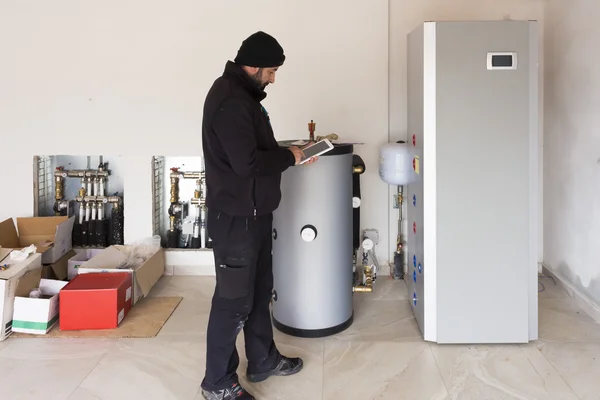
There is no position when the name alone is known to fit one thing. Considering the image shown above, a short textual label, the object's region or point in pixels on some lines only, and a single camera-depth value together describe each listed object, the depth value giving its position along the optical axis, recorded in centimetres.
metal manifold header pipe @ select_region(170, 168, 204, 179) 406
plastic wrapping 372
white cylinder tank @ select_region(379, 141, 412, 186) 324
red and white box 300
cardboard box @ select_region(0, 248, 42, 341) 291
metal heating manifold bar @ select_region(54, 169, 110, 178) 407
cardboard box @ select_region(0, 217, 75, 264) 375
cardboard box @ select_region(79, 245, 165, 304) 335
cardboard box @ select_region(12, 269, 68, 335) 298
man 206
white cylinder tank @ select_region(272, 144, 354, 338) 281
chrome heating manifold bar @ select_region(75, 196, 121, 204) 407
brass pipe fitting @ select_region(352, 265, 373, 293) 341
